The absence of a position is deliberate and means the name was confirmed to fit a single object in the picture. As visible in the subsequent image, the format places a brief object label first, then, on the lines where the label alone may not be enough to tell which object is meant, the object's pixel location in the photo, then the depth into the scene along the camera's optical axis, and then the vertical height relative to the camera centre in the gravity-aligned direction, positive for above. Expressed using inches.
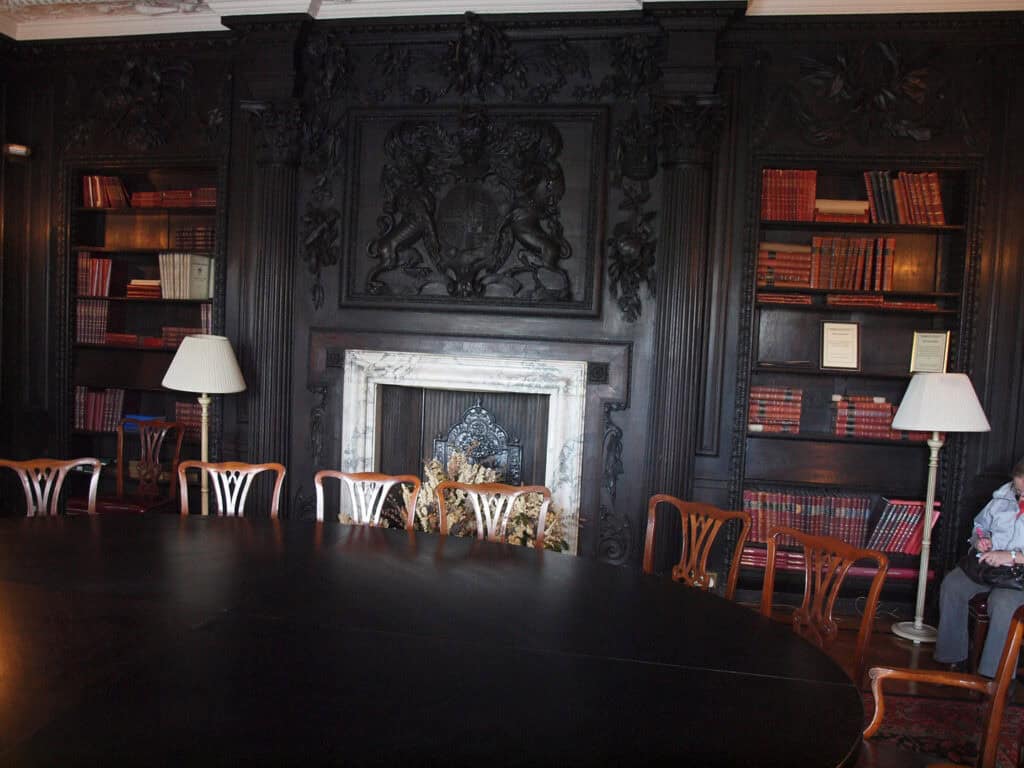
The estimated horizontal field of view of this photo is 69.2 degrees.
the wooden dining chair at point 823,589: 75.1 -24.9
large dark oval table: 48.8 -25.9
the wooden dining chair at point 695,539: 96.7 -24.3
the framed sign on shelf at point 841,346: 158.6 +3.2
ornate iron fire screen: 170.1 -22.8
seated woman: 128.8 -32.0
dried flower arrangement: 141.8 -33.0
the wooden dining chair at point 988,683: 59.2 -25.8
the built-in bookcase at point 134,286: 182.1 +11.0
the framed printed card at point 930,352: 155.3 +2.6
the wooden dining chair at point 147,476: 165.5 -34.1
